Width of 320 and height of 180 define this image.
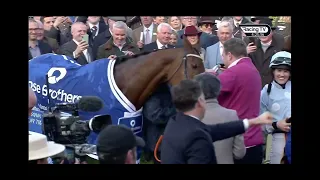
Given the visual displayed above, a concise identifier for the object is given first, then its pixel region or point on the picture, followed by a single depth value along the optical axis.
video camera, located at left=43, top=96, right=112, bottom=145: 4.96
